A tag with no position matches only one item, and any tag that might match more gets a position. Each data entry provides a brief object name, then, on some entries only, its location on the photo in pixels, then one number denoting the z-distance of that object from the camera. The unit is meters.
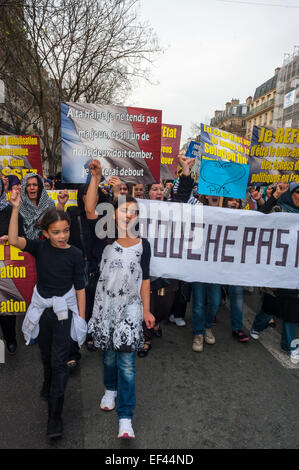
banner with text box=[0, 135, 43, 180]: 5.11
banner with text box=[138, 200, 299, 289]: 3.59
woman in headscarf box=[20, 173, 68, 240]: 3.61
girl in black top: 2.39
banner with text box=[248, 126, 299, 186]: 4.89
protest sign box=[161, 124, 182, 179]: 8.41
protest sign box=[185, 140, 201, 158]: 6.79
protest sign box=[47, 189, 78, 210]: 5.73
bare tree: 10.70
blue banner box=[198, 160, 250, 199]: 3.77
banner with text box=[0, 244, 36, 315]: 3.42
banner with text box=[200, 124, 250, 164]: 4.92
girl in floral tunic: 2.36
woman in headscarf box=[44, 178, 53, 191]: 7.24
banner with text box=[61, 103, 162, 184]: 3.67
